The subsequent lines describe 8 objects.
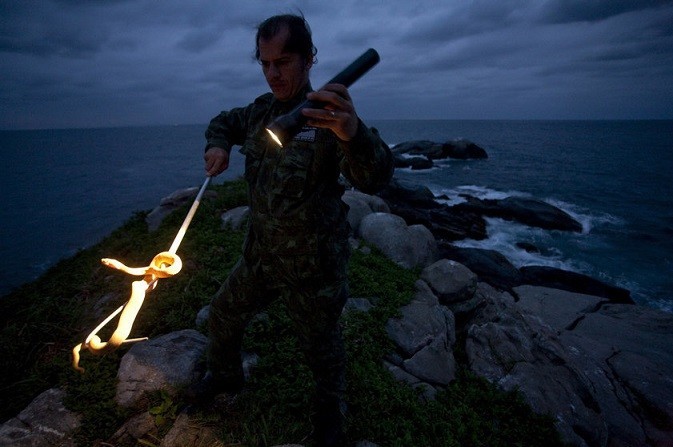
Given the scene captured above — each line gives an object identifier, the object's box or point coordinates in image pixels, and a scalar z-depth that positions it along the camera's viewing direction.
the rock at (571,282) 14.45
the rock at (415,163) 50.41
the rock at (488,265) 13.64
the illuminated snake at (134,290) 1.82
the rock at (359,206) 10.02
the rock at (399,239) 8.38
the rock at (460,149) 60.03
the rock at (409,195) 25.38
